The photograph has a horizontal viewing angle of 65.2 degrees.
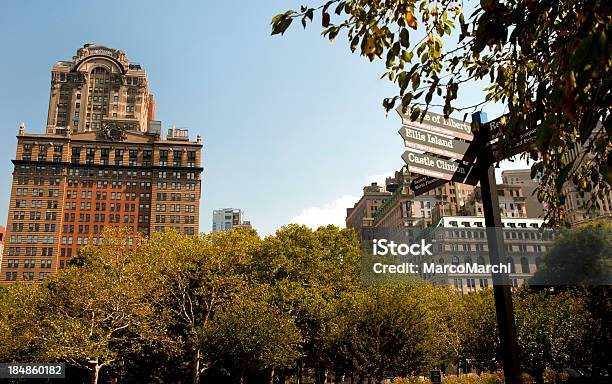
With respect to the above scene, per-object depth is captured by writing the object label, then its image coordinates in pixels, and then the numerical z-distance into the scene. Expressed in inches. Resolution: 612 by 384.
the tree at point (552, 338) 1067.9
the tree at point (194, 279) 1375.5
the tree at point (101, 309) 1083.3
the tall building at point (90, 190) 3961.6
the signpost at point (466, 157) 231.1
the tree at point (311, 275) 1418.6
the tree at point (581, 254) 1369.3
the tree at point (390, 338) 925.8
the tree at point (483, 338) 1214.9
